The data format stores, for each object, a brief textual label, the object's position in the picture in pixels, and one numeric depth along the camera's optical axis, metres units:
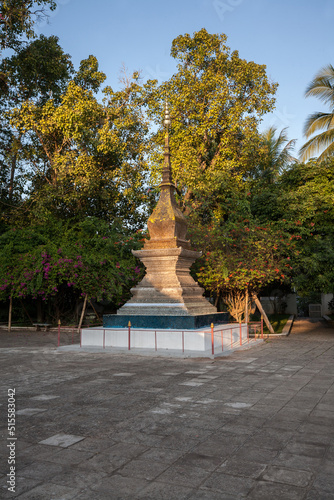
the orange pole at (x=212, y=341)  11.08
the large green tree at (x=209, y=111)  22.39
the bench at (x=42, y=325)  19.94
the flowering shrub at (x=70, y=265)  17.27
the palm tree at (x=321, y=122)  24.67
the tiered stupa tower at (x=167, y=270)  13.15
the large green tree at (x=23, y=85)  24.98
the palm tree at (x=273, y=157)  26.56
